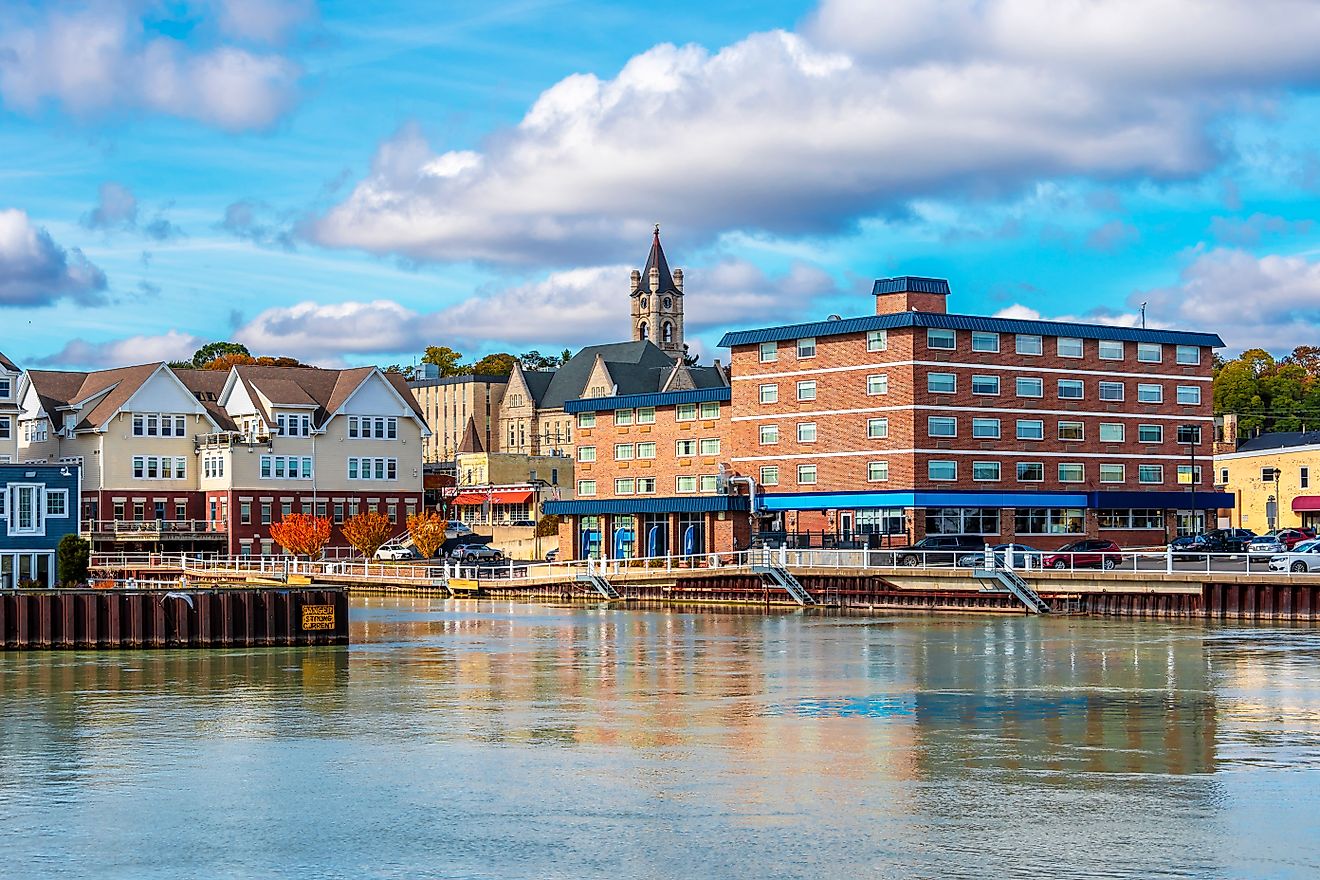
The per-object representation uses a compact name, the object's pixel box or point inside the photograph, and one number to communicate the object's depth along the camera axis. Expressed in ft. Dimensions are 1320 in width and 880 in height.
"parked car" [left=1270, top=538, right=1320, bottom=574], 232.94
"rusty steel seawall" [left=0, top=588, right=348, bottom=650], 168.45
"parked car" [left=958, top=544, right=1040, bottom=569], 249.55
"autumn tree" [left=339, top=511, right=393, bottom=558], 404.77
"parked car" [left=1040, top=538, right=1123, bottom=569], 261.65
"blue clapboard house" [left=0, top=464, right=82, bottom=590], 231.71
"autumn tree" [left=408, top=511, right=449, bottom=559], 393.50
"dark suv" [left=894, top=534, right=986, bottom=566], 265.95
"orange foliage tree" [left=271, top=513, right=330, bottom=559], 405.39
